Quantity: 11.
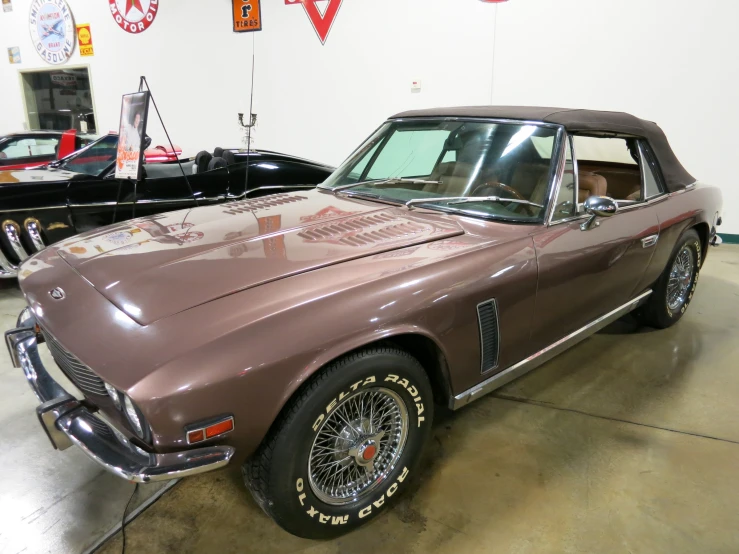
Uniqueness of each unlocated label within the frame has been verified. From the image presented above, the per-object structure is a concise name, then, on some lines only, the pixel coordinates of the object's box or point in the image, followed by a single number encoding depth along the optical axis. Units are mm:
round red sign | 8000
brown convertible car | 1377
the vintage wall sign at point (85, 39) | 8781
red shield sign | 6527
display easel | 3234
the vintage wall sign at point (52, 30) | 8969
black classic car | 3631
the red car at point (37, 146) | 6113
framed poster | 3205
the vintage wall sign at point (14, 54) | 9836
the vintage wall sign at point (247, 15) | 7090
